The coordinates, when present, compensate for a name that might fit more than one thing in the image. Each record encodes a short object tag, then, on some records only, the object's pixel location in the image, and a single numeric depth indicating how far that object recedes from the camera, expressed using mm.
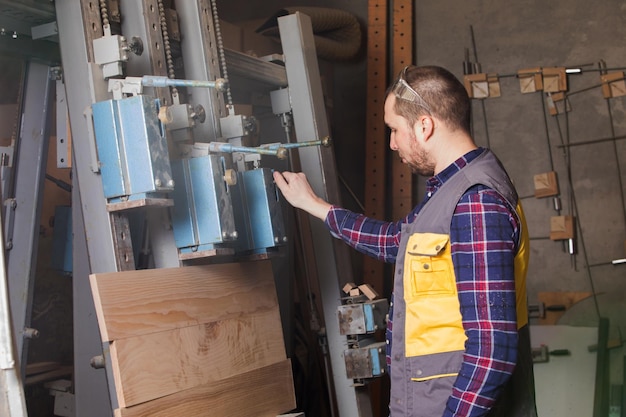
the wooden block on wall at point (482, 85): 4801
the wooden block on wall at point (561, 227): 4609
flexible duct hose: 4441
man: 1814
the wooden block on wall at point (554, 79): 4668
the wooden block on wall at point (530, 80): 4727
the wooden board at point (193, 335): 1935
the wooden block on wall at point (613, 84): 4586
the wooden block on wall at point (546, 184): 4660
